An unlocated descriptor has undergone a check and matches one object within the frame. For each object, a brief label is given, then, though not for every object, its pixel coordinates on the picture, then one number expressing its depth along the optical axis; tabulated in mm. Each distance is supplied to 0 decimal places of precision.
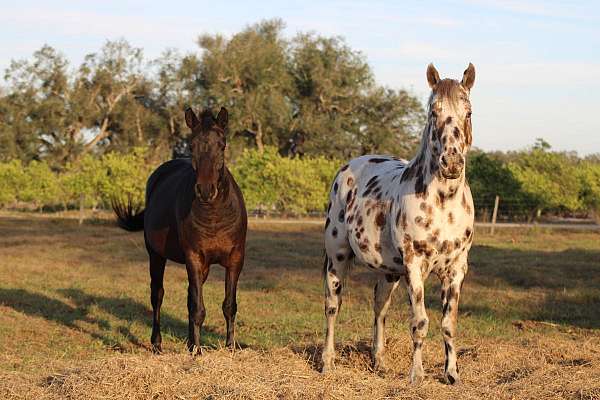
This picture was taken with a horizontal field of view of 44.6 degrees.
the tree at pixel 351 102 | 58062
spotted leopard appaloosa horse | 5938
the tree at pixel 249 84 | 56000
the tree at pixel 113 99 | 60156
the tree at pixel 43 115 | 56812
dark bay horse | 7395
